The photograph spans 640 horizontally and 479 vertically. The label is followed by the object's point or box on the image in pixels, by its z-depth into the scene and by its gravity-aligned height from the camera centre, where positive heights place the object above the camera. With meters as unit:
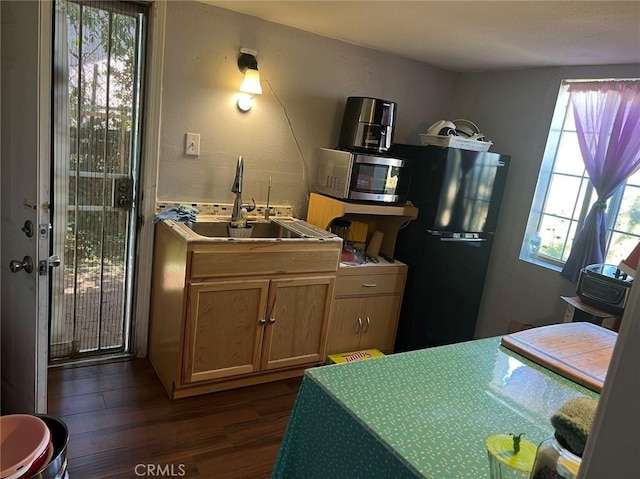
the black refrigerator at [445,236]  2.95 -0.47
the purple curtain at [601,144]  2.64 +0.25
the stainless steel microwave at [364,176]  2.78 -0.14
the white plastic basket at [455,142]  2.93 +0.15
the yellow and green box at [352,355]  2.83 -1.24
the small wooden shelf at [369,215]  2.83 -0.40
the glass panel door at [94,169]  2.34 -0.28
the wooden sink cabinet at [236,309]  2.30 -0.90
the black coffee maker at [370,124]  2.86 +0.19
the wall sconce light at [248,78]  2.63 +0.33
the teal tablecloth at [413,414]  0.92 -0.56
